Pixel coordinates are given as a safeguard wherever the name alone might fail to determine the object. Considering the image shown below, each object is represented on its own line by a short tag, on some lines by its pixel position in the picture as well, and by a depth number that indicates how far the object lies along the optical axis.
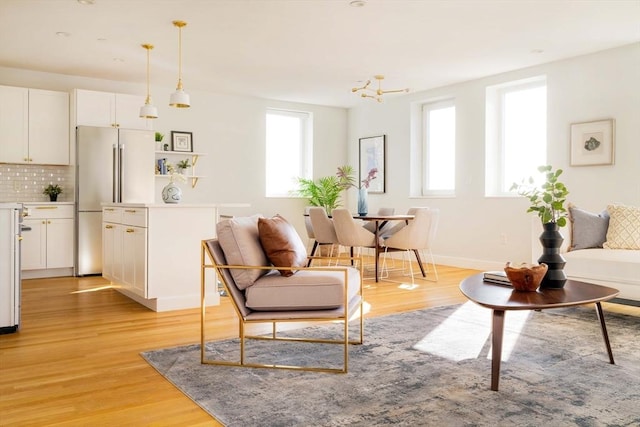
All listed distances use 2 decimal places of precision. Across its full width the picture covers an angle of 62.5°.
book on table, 3.09
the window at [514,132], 6.43
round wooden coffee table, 2.47
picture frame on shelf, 7.44
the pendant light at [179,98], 4.64
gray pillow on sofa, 4.55
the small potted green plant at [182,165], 7.40
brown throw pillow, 2.88
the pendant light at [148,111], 5.29
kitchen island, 4.22
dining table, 5.74
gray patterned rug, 2.18
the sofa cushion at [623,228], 4.36
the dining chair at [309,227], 7.01
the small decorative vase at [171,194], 4.49
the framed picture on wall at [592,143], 5.47
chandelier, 6.74
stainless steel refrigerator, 6.36
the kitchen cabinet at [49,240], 6.13
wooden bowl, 2.85
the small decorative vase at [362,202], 6.50
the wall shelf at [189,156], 7.27
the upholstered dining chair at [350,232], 5.92
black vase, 3.06
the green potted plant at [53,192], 6.47
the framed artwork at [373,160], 8.45
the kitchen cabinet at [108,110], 6.40
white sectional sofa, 3.93
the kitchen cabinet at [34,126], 6.13
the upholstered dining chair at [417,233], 5.77
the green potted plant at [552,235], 3.06
